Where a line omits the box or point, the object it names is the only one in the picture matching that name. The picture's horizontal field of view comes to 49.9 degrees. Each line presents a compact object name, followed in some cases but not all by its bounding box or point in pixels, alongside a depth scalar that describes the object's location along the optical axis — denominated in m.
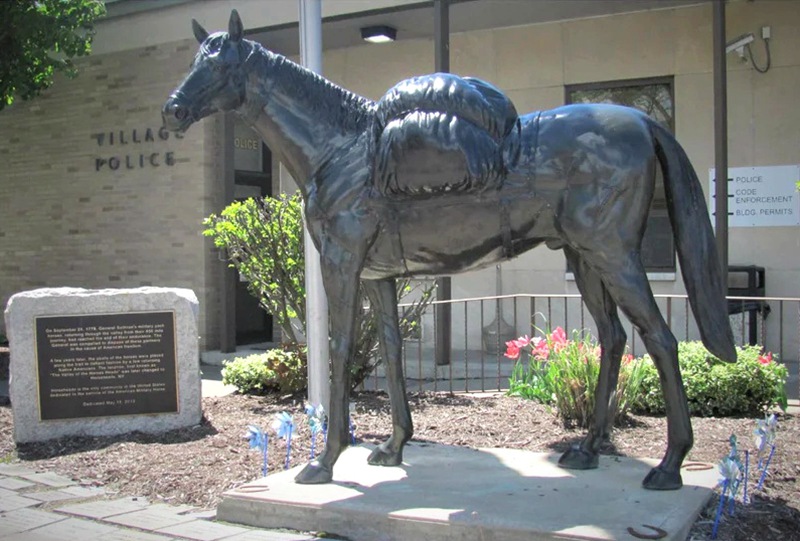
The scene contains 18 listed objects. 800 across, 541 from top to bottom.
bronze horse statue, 4.27
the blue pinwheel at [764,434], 4.70
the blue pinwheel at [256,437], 5.19
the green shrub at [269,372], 8.27
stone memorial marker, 6.98
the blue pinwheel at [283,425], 5.26
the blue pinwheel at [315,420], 5.49
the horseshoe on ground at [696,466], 4.95
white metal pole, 6.53
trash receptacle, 10.20
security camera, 10.52
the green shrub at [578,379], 6.36
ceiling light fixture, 11.84
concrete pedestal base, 3.94
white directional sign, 10.58
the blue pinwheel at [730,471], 4.18
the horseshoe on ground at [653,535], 3.70
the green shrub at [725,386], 6.81
